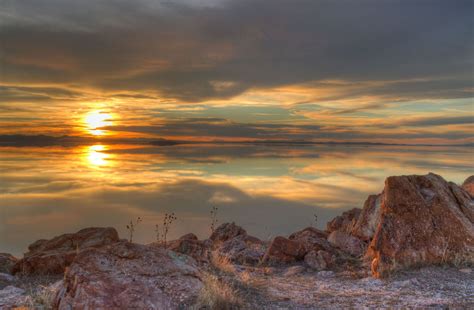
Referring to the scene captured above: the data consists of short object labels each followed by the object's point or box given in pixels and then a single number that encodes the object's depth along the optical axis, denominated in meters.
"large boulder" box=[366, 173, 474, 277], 10.91
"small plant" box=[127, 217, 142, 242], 13.95
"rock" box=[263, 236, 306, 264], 12.29
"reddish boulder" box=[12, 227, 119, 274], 10.78
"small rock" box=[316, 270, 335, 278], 11.01
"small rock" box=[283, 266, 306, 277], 11.23
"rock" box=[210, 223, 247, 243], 15.70
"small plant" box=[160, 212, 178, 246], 14.33
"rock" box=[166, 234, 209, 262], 12.67
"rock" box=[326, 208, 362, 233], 15.78
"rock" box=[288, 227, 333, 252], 12.56
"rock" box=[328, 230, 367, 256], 13.02
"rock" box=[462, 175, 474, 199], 16.04
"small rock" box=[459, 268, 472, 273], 10.53
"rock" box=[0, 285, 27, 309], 7.93
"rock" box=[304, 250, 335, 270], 11.67
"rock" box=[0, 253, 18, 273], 11.50
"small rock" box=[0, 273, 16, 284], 10.28
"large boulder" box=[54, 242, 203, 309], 7.23
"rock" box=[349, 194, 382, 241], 13.73
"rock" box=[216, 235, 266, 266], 12.40
